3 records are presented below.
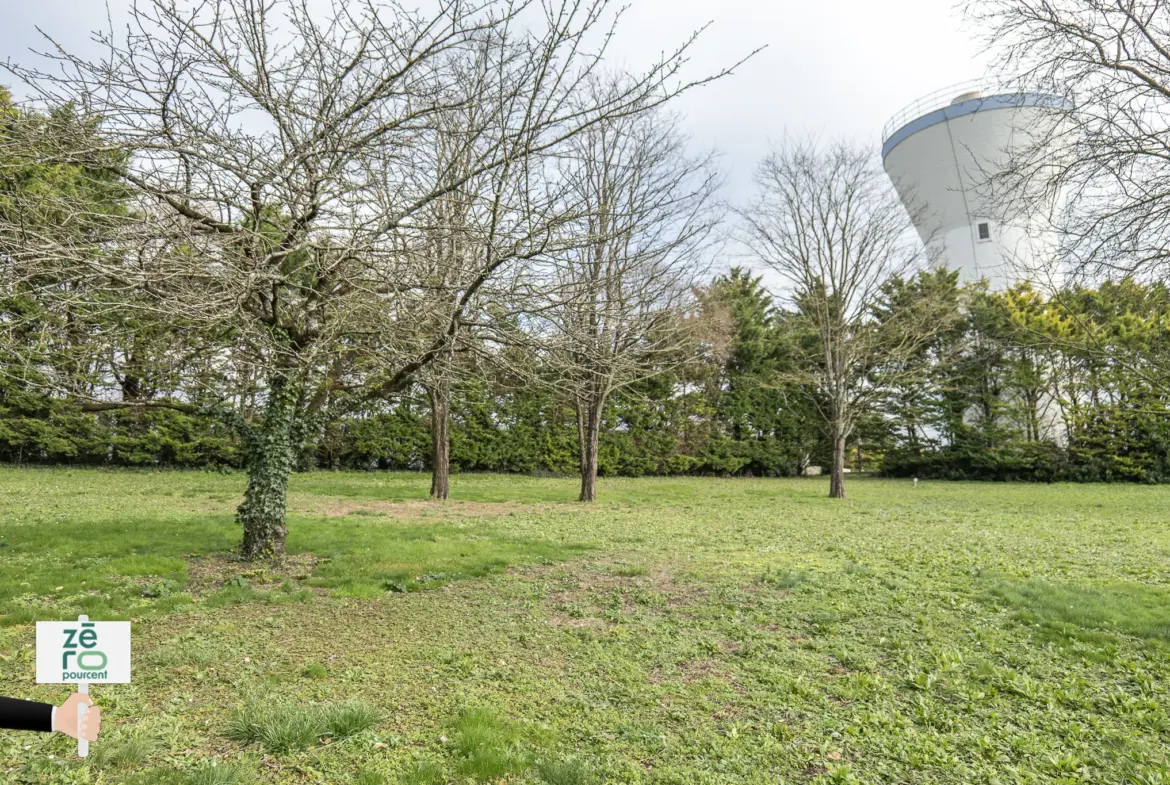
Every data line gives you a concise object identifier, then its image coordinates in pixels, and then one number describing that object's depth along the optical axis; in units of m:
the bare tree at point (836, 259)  14.41
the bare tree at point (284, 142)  3.60
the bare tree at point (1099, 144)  4.69
